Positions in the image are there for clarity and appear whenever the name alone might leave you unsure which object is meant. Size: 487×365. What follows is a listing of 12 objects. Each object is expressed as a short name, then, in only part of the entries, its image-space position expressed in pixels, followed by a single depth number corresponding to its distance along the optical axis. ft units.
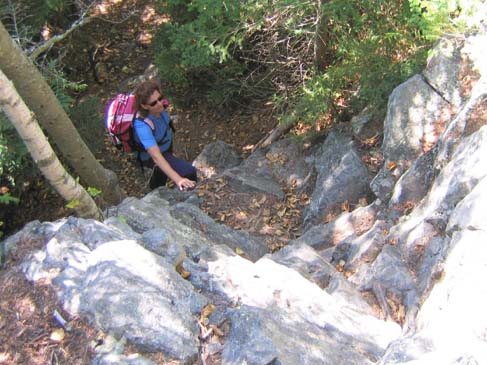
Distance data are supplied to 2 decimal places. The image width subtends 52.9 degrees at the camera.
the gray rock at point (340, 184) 22.12
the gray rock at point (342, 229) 19.76
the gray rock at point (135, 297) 11.37
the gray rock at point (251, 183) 24.67
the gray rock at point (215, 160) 30.12
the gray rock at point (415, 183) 18.10
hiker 19.36
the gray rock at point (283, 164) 25.40
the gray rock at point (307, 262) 16.39
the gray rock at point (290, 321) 11.21
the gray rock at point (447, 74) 19.04
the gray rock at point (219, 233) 20.72
